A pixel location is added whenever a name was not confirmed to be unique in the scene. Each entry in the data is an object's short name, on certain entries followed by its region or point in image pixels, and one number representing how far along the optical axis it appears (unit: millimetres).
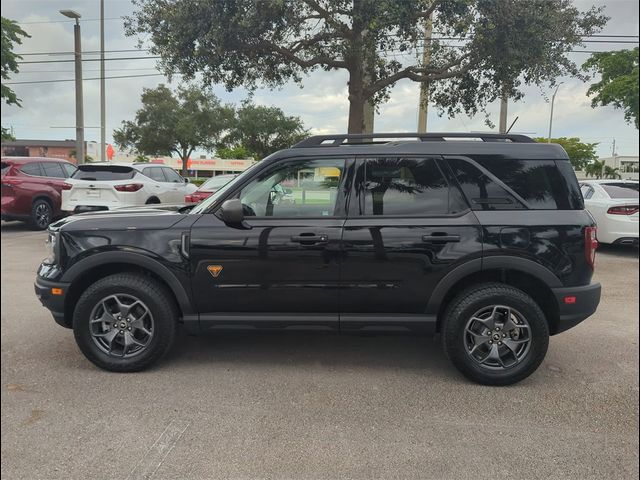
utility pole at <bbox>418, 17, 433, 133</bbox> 10927
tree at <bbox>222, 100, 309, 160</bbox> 15732
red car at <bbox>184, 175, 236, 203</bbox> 9744
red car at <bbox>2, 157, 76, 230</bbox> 9625
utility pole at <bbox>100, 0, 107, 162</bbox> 18417
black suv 3514
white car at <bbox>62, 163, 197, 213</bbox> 9523
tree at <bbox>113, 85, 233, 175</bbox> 31344
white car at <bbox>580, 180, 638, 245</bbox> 8711
